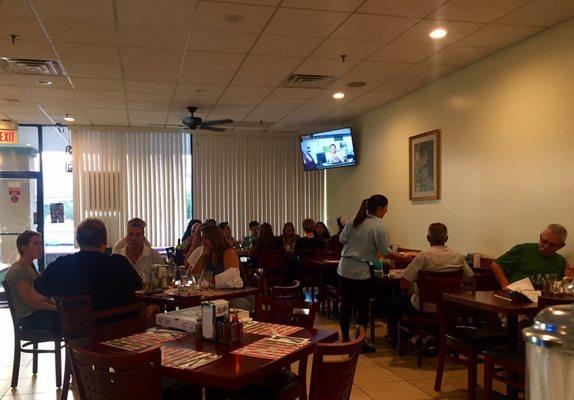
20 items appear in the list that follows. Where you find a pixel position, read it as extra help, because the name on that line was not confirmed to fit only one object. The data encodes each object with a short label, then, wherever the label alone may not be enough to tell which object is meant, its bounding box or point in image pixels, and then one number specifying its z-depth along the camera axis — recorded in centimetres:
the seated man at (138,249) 508
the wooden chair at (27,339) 427
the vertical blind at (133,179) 957
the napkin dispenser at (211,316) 270
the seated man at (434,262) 474
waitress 515
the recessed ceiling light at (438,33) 470
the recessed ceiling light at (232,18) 426
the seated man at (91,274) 353
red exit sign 859
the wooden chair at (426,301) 429
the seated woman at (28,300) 427
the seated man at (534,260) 429
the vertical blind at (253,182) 1027
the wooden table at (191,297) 402
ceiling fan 771
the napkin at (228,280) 437
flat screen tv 896
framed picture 664
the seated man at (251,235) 902
